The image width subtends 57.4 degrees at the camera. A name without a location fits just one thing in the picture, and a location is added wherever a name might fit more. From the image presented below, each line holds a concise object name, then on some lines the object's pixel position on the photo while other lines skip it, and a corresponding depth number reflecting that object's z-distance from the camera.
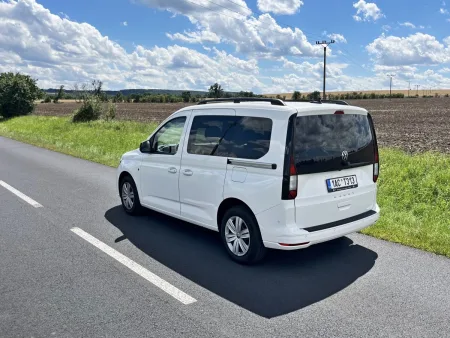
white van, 4.35
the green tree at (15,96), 41.53
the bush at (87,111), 29.89
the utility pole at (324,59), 38.36
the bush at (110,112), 31.09
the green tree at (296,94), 99.39
